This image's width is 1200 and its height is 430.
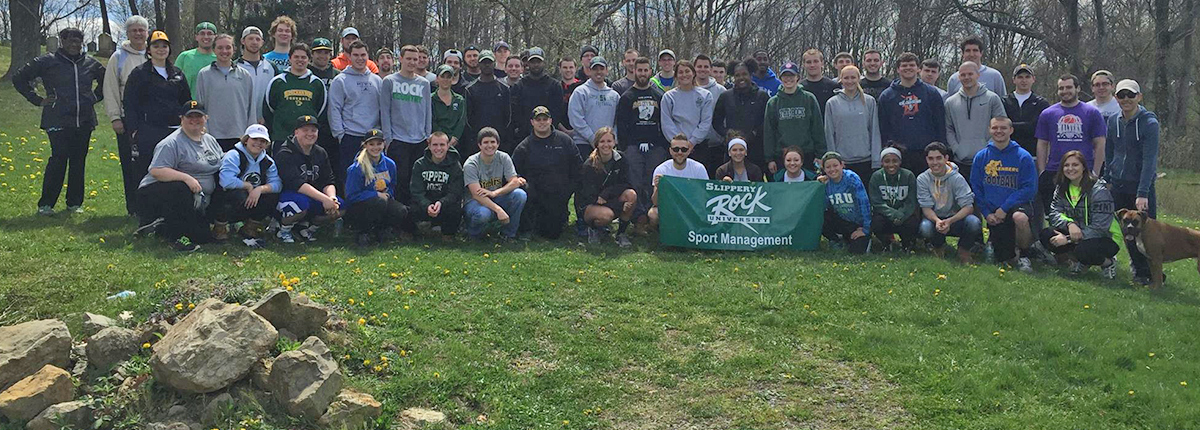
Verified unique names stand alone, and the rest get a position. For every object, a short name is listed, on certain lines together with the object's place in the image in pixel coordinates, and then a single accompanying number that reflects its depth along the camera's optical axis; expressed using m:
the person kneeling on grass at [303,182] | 8.95
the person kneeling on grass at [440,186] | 9.48
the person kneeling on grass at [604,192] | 9.91
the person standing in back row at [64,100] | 9.38
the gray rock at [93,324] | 6.17
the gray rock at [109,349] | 5.85
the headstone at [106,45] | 31.14
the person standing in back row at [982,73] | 10.52
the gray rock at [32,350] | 5.70
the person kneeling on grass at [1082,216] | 8.86
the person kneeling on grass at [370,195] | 9.09
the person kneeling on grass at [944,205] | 9.35
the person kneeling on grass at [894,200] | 9.51
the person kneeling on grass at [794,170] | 9.88
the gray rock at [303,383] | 5.38
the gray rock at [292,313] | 5.99
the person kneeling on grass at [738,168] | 9.98
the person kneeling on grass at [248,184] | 8.59
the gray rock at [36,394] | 5.41
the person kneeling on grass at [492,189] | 9.53
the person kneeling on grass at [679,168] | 9.84
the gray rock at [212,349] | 5.38
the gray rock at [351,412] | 5.34
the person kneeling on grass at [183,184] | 8.25
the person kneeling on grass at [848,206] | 9.60
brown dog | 8.61
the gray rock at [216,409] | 5.36
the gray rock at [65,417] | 5.37
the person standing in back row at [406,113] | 9.93
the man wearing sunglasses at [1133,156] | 8.83
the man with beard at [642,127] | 10.48
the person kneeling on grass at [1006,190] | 9.27
